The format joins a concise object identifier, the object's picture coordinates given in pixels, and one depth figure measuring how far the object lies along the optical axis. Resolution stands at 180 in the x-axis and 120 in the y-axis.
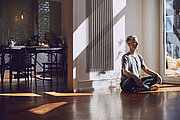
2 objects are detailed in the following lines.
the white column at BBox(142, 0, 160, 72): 6.05
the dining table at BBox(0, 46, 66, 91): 5.25
